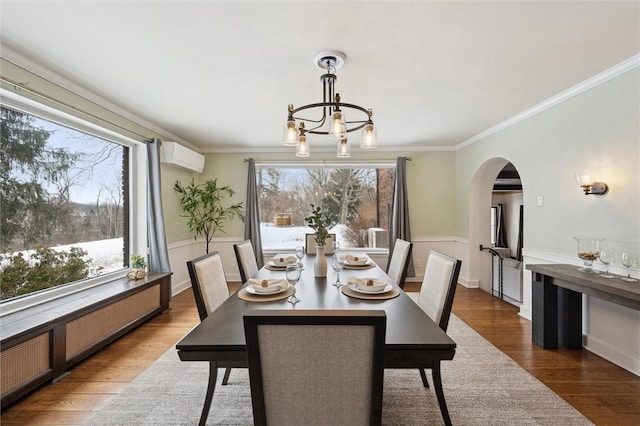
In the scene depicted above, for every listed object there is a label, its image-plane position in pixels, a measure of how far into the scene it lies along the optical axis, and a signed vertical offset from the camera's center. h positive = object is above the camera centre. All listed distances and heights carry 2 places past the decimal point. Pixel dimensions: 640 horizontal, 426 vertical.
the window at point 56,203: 2.29 +0.08
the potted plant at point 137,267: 3.36 -0.64
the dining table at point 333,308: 1.20 -0.51
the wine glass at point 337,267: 2.04 -0.37
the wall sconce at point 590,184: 2.53 +0.27
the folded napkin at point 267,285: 1.83 -0.46
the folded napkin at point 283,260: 2.81 -0.45
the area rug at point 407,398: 1.83 -1.25
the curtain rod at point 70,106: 2.17 +0.92
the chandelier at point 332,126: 2.04 +0.65
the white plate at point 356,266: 2.69 -0.47
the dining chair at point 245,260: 2.65 -0.43
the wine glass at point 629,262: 2.27 -0.36
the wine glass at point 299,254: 2.53 -0.34
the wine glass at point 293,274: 1.79 -0.37
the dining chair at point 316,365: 0.98 -0.52
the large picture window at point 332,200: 5.46 +0.24
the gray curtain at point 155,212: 3.70 +0.01
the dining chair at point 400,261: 2.57 -0.43
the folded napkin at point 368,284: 1.84 -0.45
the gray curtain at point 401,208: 5.15 +0.10
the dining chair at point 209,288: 1.74 -0.49
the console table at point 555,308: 2.71 -0.86
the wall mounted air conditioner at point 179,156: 4.11 +0.81
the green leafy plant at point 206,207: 4.71 +0.10
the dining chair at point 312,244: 3.72 -0.39
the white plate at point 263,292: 1.82 -0.48
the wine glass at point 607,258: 2.41 -0.35
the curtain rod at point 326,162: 5.27 +0.90
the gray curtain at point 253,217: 5.16 -0.07
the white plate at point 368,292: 1.82 -0.47
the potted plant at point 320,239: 2.32 -0.20
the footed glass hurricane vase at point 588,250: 2.53 -0.31
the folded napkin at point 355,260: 2.74 -0.44
